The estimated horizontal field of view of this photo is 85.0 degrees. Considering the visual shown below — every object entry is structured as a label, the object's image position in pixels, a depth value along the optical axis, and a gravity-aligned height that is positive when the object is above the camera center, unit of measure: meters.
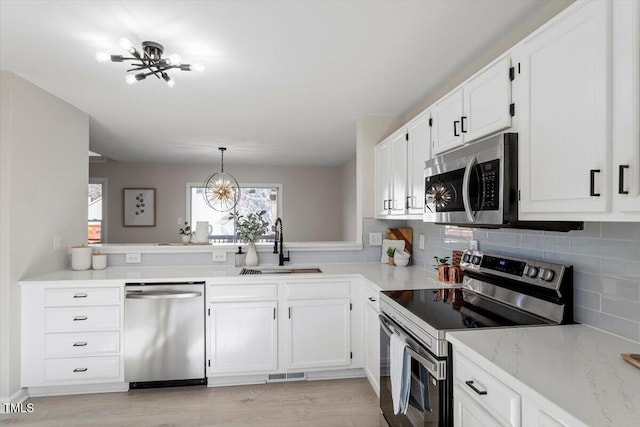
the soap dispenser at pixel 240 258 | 3.23 -0.43
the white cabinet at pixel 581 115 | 1.00 +0.32
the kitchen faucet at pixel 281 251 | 3.25 -0.37
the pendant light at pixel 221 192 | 6.25 +0.36
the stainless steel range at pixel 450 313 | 1.46 -0.49
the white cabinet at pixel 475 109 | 1.55 +0.53
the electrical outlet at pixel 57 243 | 2.97 -0.28
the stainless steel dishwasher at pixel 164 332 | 2.62 -0.92
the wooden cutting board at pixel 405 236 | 3.34 -0.23
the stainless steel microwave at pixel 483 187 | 1.48 +0.12
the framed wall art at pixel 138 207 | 6.61 +0.08
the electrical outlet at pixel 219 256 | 3.28 -0.42
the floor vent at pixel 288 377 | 2.85 -1.35
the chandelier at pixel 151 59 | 2.05 +0.92
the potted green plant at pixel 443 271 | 2.43 -0.41
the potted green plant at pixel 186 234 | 4.15 -0.28
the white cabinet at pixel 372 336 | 2.43 -0.91
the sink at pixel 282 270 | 3.08 -0.53
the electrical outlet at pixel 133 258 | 3.20 -0.43
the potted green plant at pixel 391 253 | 3.29 -0.39
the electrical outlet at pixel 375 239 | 3.47 -0.27
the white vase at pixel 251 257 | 3.19 -0.42
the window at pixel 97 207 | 6.54 +0.08
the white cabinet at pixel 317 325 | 2.78 -0.91
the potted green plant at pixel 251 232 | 3.17 -0.19
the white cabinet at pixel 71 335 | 2.55 -0.91
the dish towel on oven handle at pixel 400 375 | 1.74 -0.83
